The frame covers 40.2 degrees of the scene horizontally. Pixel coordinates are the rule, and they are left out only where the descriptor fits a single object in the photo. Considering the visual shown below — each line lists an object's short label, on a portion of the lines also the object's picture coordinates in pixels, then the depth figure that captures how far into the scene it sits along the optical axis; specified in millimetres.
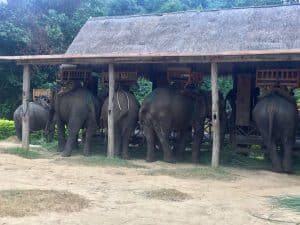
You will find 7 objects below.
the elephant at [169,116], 10711
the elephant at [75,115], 11463
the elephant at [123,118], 11134
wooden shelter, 9919
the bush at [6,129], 15372
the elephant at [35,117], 14265
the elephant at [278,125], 9728
